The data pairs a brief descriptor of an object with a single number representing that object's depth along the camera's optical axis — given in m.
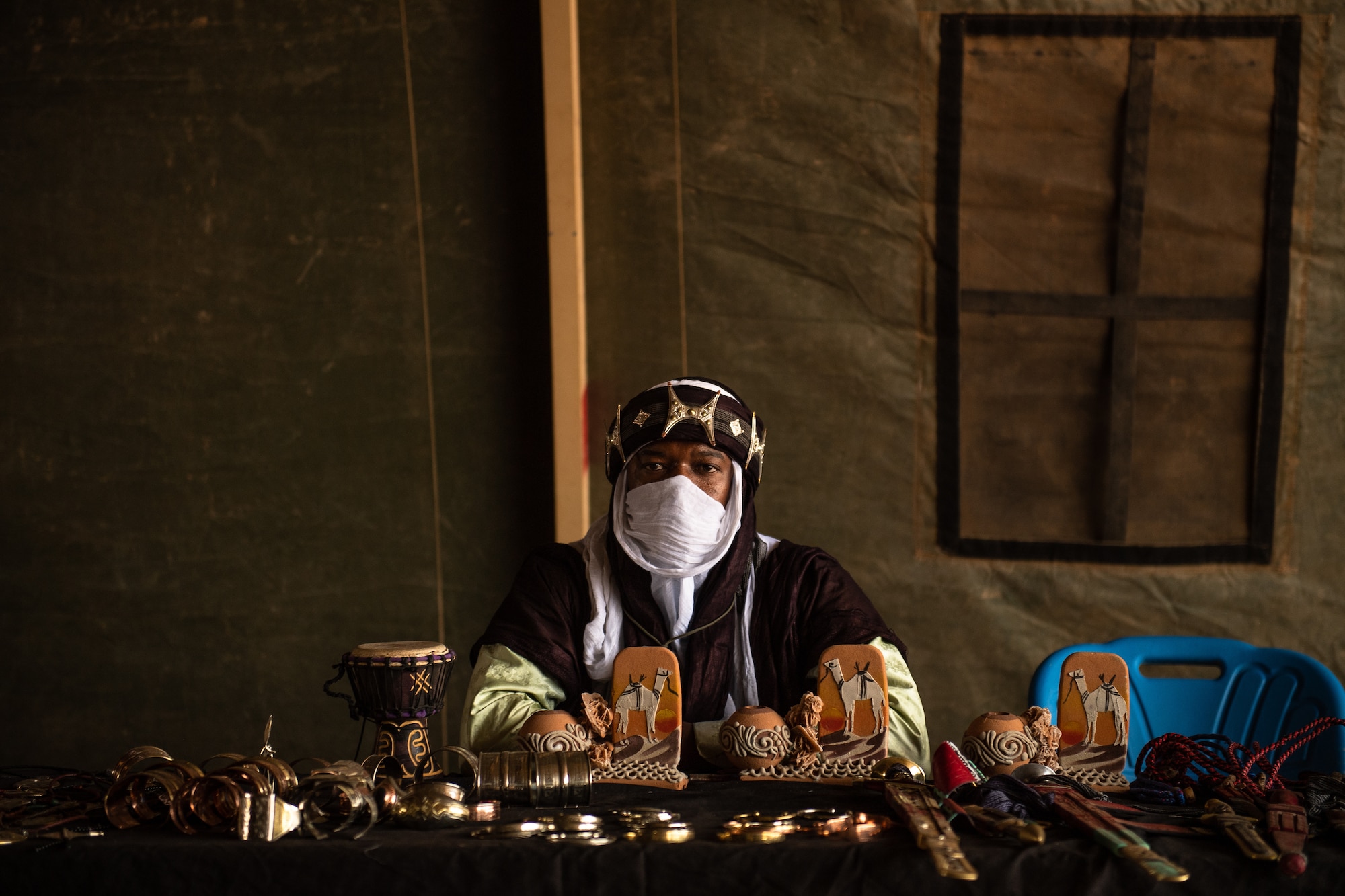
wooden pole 3.82
